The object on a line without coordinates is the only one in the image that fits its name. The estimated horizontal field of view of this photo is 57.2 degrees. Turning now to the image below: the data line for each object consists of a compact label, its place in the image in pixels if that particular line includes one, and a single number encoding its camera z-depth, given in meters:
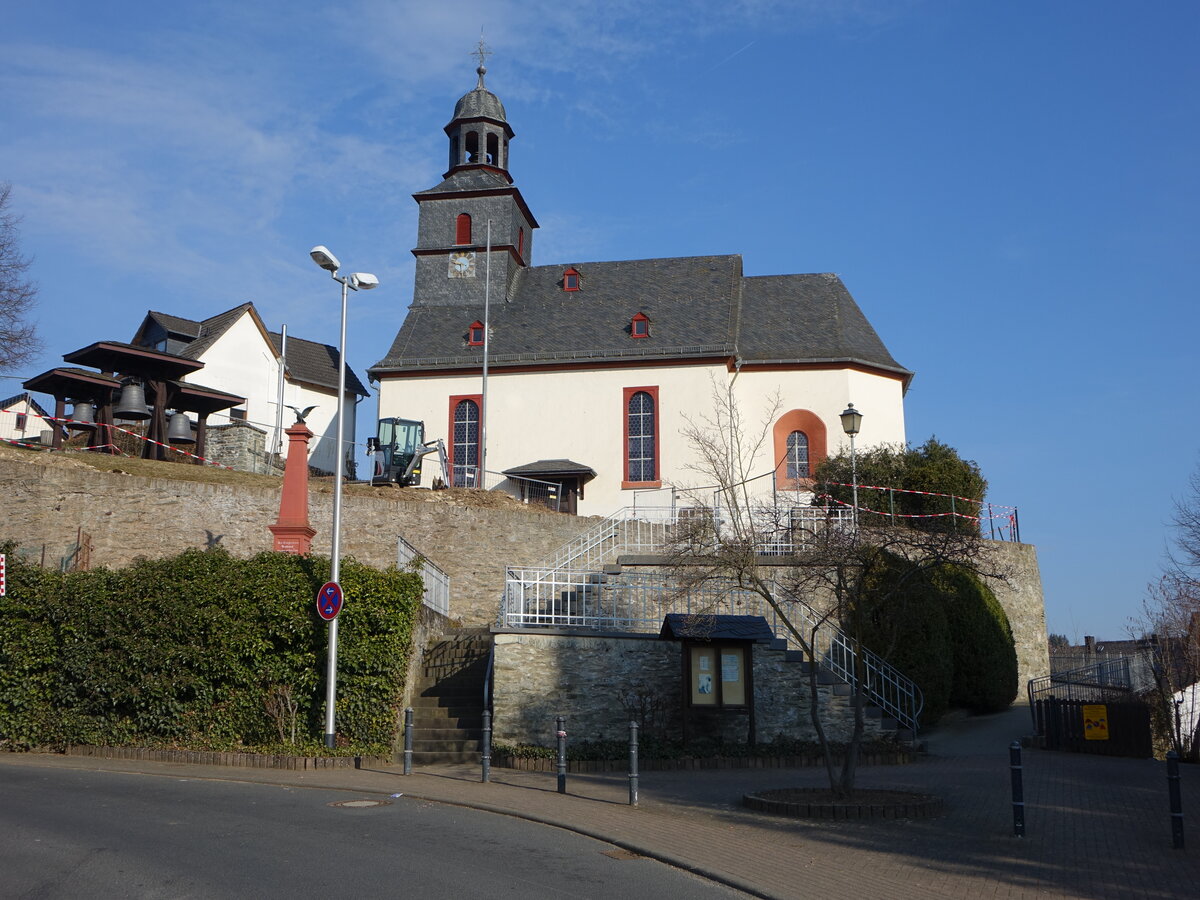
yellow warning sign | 17.12
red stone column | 19.50
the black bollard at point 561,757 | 12.53
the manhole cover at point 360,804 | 11.23
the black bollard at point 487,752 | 13.09
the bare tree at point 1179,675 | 17.22
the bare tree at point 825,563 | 12.10
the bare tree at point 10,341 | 28.61
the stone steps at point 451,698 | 15.41
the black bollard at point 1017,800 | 9.88
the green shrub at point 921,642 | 18.78
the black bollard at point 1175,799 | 9.32
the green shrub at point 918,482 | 27.58
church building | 35.81
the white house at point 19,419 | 35.84
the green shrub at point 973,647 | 21.88
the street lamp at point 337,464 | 14.82
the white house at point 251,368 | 41.16
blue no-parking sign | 14.53
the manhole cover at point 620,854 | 9.08
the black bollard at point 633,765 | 11.54
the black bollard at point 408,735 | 13.55
